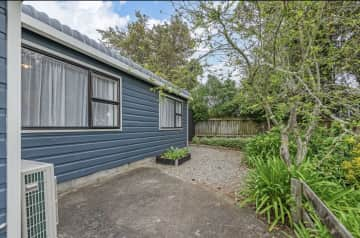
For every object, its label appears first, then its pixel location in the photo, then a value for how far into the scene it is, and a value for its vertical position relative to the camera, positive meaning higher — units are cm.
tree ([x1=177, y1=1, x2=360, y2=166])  259 +112
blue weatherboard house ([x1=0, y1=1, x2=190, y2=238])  151 +27
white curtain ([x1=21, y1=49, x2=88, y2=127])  317 +47
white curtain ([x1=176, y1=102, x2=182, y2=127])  907 +26
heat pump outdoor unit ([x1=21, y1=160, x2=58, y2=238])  165 -69
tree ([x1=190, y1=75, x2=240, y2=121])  1318 +87
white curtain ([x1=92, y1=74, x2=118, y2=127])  450 +37
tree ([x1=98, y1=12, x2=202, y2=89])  1605 +624
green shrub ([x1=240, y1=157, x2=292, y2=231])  276 -105
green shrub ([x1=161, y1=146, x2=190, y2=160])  667 -115
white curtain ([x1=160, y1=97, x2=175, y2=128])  765 +28
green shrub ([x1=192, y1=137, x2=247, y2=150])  1053 -120
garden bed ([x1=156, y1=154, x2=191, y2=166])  639 -130
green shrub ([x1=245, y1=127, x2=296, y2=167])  580 -78
